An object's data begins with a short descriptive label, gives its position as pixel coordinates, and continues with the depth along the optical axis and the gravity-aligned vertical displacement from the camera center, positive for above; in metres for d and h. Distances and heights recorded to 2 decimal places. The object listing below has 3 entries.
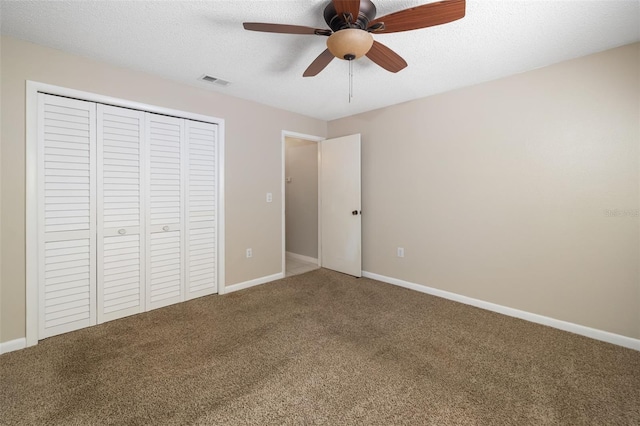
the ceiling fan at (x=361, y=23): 1.53 +1.08
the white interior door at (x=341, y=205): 4.00 +0.10
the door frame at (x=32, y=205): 2.21 +0.06
